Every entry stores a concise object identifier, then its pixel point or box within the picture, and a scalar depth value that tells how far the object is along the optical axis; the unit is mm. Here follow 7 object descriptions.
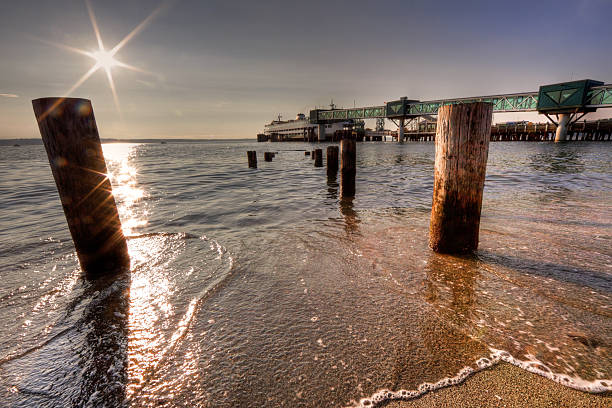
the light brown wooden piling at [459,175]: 3352
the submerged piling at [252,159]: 18703
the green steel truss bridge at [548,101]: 40000
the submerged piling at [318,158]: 18534
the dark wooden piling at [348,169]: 8336
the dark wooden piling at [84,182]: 3039
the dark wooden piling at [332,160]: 11609
